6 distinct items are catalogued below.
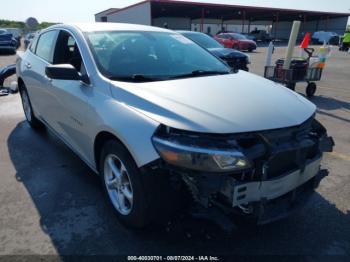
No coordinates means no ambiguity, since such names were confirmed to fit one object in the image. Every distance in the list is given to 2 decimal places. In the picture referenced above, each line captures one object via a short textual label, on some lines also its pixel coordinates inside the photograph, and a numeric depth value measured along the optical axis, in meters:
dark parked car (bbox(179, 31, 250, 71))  11.14
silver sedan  2.06
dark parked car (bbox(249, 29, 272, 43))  43.88
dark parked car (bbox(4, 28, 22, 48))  27.77
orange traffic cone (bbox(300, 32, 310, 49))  8.36
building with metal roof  36.88
